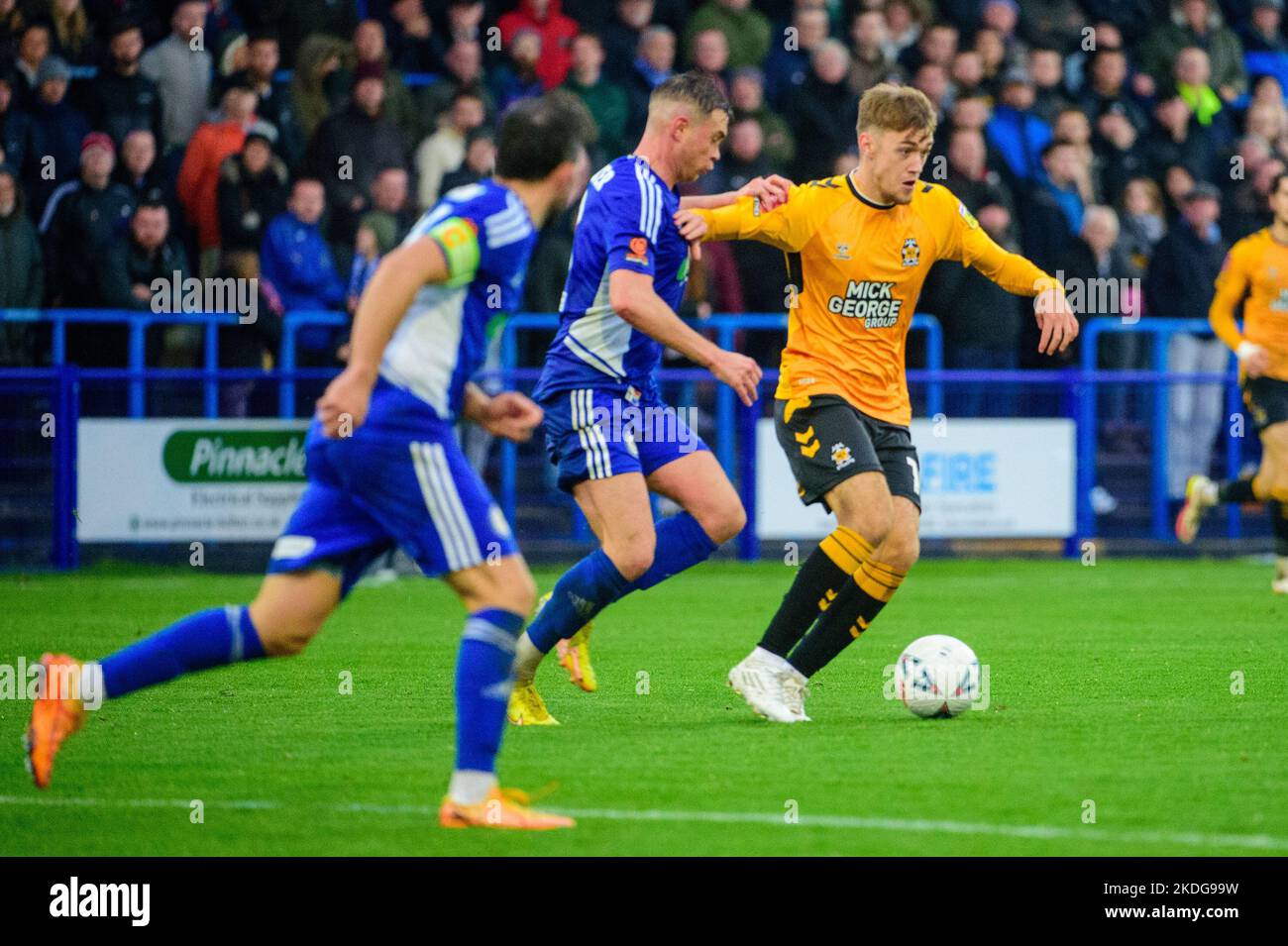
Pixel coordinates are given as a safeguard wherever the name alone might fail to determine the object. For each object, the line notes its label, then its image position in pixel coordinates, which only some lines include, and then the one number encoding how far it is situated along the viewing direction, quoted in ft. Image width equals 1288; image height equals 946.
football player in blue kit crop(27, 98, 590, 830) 18.15
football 25.75
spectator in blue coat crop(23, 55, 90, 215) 51.01
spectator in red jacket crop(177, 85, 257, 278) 51.06
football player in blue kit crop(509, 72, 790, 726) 24.89
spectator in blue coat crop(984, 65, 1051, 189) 58.03
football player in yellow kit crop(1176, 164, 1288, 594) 44.62
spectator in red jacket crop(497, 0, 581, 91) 54.80
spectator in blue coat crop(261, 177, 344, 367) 50.03
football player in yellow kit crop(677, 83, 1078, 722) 25.96
